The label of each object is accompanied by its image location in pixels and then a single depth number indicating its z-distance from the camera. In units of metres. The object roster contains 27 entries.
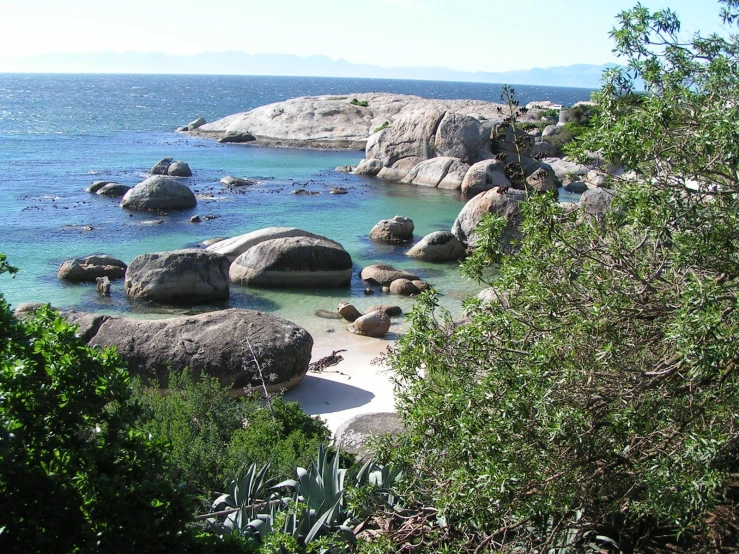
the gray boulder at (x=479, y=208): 23.55
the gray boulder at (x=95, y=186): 34.66
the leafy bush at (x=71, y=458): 4.29
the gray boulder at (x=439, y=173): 35.78
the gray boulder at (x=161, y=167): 39.38
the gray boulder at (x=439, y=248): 23.42
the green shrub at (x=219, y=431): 7.64
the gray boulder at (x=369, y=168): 40.53
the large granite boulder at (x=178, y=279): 18.44
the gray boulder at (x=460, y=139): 38.00
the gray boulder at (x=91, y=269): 20.41
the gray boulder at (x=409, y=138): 39.03
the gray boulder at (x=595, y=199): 19.91
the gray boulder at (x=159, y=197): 30.44
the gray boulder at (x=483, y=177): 33.42
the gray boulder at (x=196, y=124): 64.69
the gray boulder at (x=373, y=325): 16.52
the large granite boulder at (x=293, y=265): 20.17
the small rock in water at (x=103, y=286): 19.23
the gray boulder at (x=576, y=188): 35.50
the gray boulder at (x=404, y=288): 19.92
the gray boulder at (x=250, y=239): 21.70
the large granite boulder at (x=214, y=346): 12.03
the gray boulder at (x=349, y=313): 17.77
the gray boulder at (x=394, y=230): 25.89
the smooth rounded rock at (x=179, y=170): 38.41
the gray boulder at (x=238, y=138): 54.59
